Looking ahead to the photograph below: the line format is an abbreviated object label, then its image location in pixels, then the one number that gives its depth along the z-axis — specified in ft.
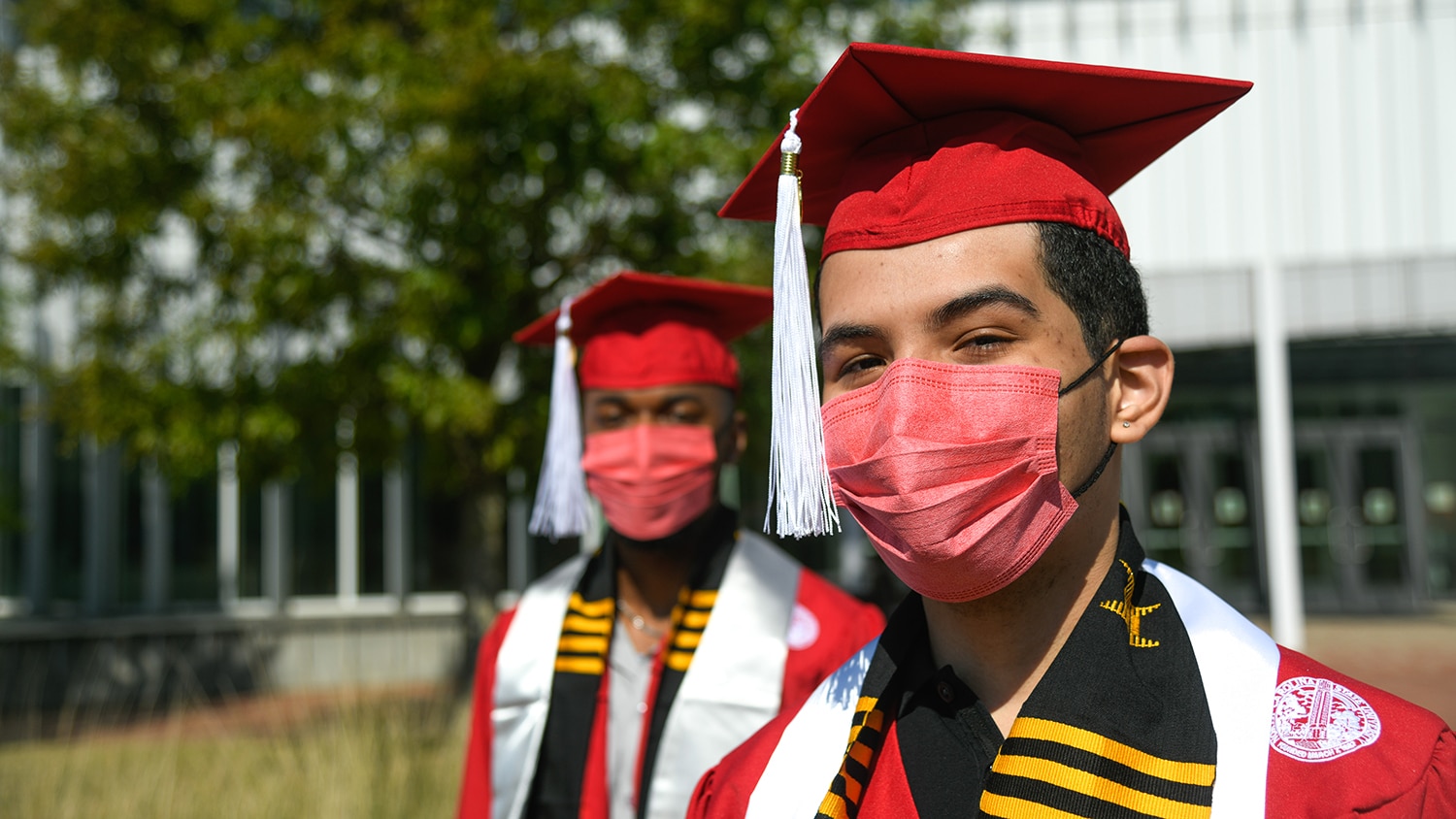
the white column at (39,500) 39.09
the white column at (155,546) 40.83
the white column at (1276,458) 29.32
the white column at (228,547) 41.42
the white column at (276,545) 41.63
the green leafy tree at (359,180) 20.76
